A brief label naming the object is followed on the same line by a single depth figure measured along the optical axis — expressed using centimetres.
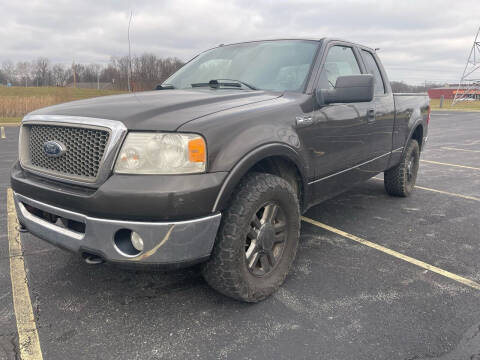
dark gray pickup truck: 199
